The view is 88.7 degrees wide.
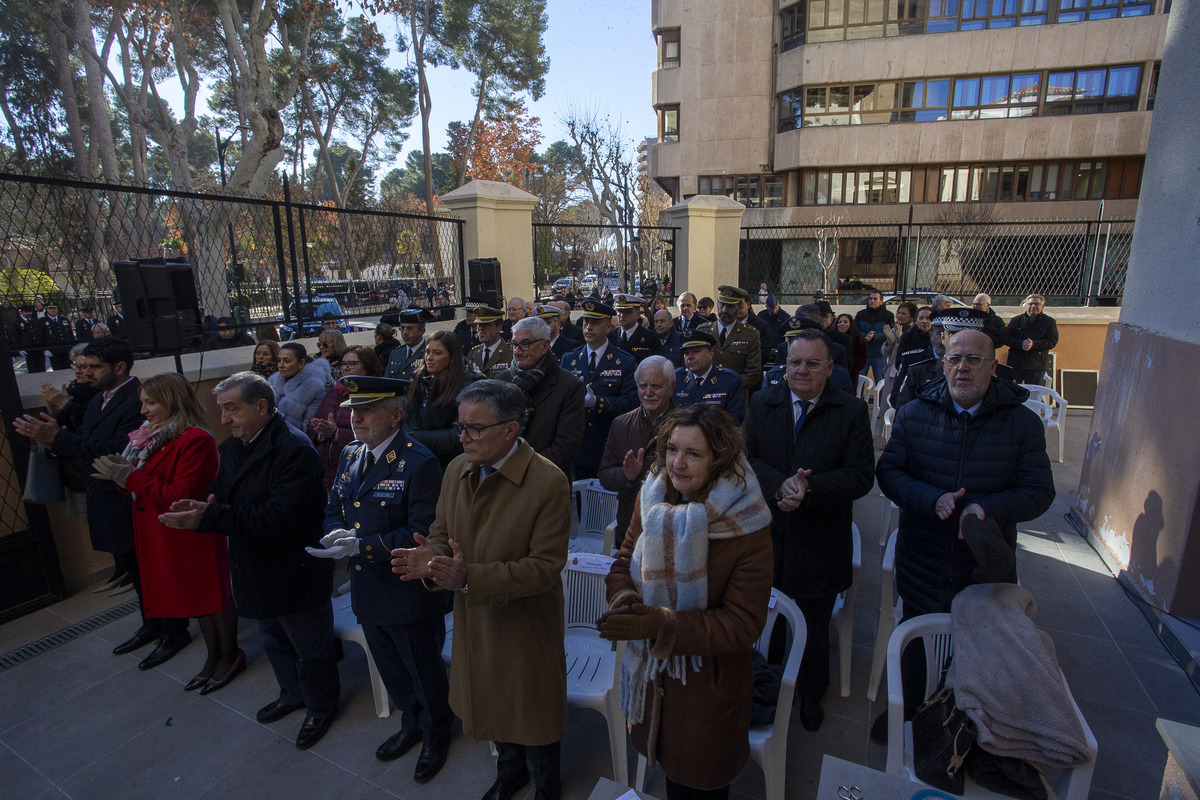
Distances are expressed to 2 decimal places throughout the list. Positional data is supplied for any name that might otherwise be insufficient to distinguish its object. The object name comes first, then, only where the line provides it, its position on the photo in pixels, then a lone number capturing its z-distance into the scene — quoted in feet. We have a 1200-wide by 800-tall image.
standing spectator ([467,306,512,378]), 17.03
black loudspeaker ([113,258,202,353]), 14.26
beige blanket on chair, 5.94
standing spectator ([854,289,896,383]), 28.43
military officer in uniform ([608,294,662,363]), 20.44
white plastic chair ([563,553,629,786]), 8.43
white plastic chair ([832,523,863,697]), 10.26
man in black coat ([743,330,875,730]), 9.17
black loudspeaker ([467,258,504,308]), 26.27
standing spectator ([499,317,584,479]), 12.24
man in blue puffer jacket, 8.18
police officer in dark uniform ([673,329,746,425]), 12.87
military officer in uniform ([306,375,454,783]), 8.47
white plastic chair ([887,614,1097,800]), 6.01
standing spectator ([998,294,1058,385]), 23.65
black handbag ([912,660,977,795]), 6.24
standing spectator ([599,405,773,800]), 5.89
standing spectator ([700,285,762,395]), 19.56
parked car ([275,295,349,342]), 22.87
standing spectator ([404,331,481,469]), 12.24
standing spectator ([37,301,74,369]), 30.35
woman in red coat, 10.25
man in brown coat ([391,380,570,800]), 7.02
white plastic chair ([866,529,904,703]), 10.17
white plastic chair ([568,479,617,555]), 12.96
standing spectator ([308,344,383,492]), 13.74
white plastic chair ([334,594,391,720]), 10.27
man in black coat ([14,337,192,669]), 11.98
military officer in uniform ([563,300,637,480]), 14.87
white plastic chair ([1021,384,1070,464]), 20.84
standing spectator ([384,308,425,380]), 15.74
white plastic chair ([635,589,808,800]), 7.33
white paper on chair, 9.78
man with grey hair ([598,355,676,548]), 10.33
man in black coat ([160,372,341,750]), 9.12
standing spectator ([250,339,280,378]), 16.84
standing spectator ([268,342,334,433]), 15.23
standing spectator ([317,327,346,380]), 18.28
